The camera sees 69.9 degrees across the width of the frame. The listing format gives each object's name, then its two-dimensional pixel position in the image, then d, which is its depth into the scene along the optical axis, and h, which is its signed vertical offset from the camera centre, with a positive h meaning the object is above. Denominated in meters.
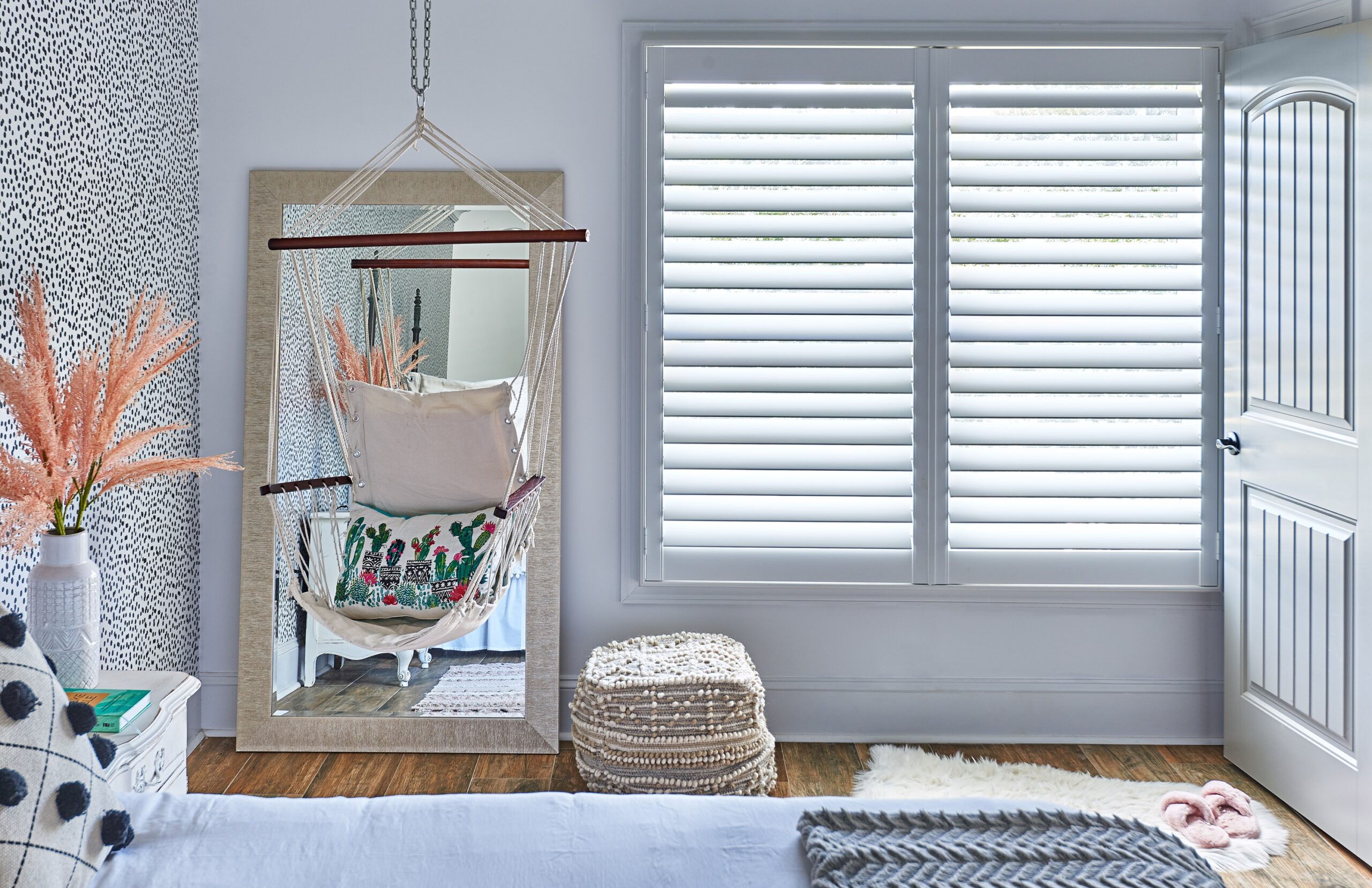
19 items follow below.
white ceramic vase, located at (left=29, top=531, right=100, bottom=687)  1.86 -0.32
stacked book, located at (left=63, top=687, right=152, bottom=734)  1.74 -0.48
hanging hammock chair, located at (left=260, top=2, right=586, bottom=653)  2.23 -0.10
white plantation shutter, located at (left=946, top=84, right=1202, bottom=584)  2.87 +0.34
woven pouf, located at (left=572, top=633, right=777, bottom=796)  2.48 -0.73
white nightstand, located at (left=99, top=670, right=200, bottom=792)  1.74 -0.56
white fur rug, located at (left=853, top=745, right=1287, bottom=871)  2.52 -0.92
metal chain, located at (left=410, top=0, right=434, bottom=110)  2.07 +0.87
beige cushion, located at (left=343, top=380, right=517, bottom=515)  2.36 -0.01
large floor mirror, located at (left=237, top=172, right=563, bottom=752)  2.83 -0.08
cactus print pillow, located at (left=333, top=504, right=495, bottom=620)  2.34 -0.29
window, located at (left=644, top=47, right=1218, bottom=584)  2.87 +0.38
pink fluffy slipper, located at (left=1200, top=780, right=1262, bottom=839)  2.40 -0.91
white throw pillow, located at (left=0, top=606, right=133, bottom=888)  1.21 -0.45
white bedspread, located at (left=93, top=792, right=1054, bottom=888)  1.31 -0.56
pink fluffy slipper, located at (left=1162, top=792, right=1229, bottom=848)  2.37 -0.93
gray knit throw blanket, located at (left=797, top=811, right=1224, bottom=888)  1.25 -0.54
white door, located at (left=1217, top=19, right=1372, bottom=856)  2.35 +0.06
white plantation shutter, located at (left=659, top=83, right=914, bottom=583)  2.87 +0.33
